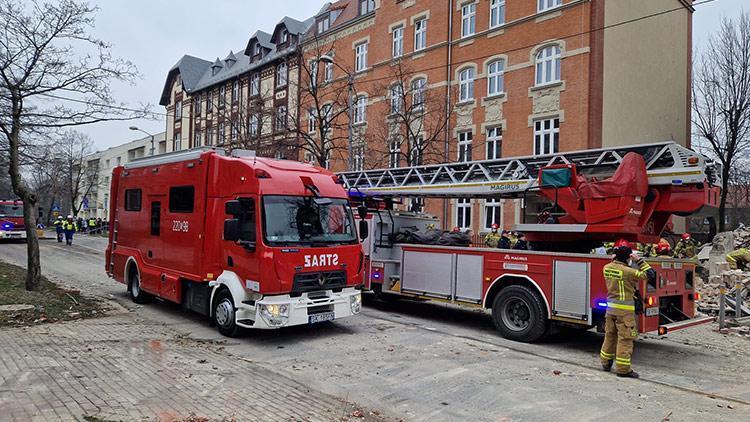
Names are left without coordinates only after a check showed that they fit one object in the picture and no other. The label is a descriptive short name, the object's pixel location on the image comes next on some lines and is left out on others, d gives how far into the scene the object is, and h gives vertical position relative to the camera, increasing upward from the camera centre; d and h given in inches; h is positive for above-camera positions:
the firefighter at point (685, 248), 572.5 -23.6
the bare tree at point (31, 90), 400.5 +92.4
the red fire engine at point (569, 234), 310.0 -6.4
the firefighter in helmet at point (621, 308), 273.7 -43.8
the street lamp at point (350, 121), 758.5 +140.0
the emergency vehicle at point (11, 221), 1133.9 -25.7
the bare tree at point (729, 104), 1080.8 +256.8
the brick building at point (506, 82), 866.8 +261.4
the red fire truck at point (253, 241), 318.7 -16.6
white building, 2694.4 +270.7
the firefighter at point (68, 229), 1135.6 -39.9
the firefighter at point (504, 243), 404.8 -16.2
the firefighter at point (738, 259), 565.3 -32.5
